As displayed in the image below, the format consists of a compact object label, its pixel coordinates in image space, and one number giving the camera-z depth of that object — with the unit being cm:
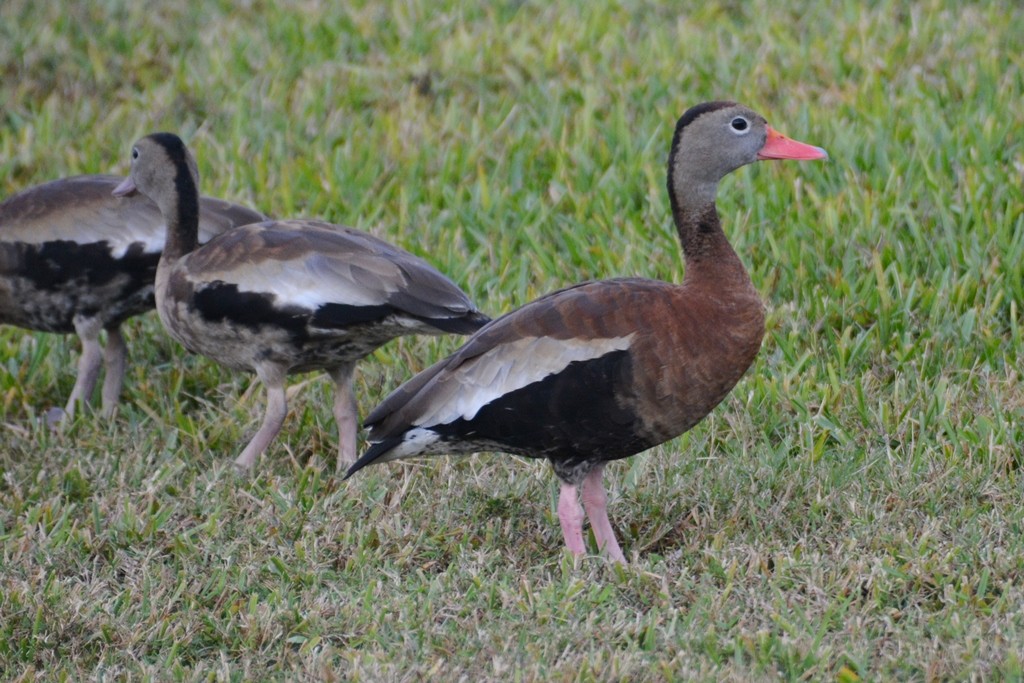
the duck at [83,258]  1245
